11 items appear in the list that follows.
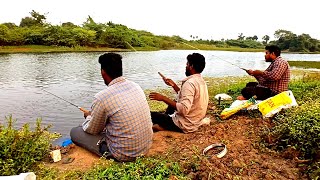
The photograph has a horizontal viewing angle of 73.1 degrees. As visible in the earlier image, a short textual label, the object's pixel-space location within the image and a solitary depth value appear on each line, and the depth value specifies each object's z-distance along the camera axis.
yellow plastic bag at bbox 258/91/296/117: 3.42
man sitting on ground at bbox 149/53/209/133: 2.99
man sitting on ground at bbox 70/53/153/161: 2.29
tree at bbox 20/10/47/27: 31.66
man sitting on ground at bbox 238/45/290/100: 3.95
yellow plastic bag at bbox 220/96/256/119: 3.83
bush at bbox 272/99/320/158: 2.41
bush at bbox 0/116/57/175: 2.24
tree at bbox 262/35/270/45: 67.40
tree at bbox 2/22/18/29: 29.16
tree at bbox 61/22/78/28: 31.66
